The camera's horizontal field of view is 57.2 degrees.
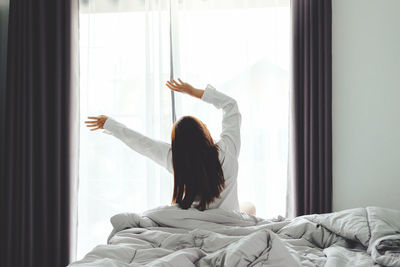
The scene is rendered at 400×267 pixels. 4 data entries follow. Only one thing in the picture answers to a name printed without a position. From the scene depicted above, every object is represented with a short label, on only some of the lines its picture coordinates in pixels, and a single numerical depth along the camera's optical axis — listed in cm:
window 265
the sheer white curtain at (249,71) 264
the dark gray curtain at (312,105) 248
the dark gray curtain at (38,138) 261
